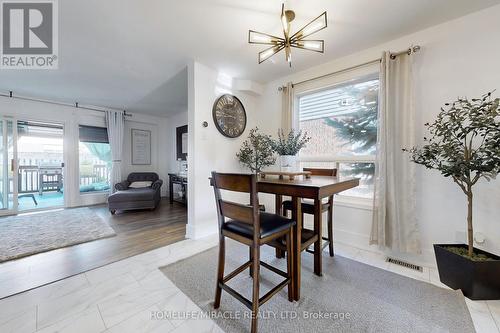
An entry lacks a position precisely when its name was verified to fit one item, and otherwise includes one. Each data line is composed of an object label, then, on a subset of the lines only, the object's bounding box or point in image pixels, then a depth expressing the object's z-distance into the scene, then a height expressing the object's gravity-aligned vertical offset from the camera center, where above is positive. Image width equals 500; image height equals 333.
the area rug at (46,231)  2.41 -1.02
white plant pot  1.82 +0.01
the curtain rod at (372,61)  2.07 +1.22
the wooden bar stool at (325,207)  2.14 -0.48
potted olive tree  1.49 -0.04
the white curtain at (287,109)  3.04 +0.86
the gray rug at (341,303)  1.29 -1.06
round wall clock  3.02 +0.77
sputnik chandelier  1.61 +1.09
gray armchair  4.03 -0.73
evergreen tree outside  2.48 +0.51
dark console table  4.80 -0.68
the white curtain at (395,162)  2.08 +0.02
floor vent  2.00 -1.06
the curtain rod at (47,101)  3.87 +1.34
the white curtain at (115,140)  4.99 +0.60
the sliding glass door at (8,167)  3.88 -0.08
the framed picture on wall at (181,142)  5.37 +0.59
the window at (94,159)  4.85 +0.11
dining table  1.20 -0.33
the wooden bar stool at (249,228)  1.17 -0.43
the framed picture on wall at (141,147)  5.57 +0.48
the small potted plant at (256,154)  3.17 +0.15
